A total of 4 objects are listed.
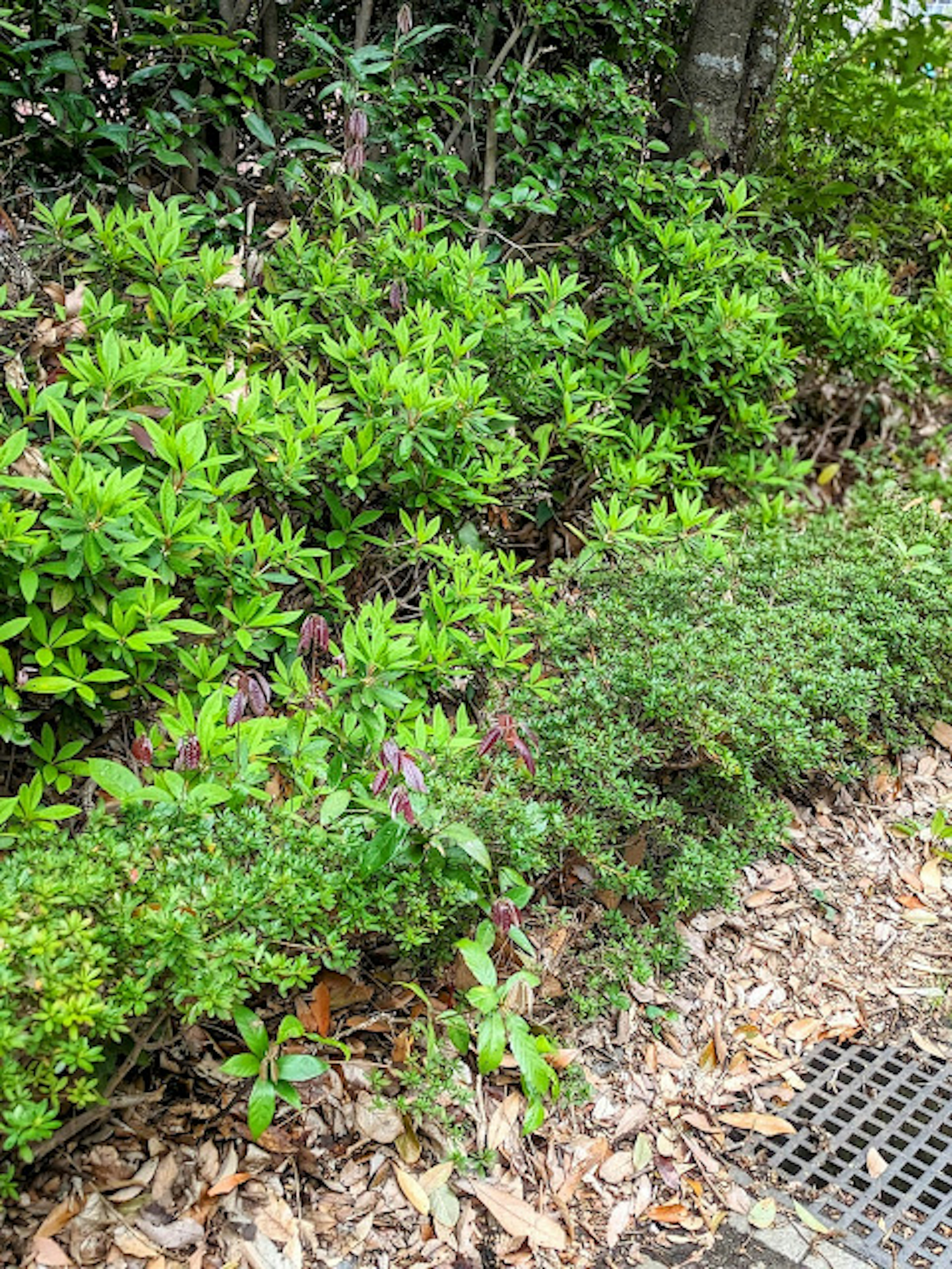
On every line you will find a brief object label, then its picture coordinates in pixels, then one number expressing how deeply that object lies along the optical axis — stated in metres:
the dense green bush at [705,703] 2.74
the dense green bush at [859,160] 4.62
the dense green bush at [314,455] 2.37
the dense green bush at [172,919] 1.76
